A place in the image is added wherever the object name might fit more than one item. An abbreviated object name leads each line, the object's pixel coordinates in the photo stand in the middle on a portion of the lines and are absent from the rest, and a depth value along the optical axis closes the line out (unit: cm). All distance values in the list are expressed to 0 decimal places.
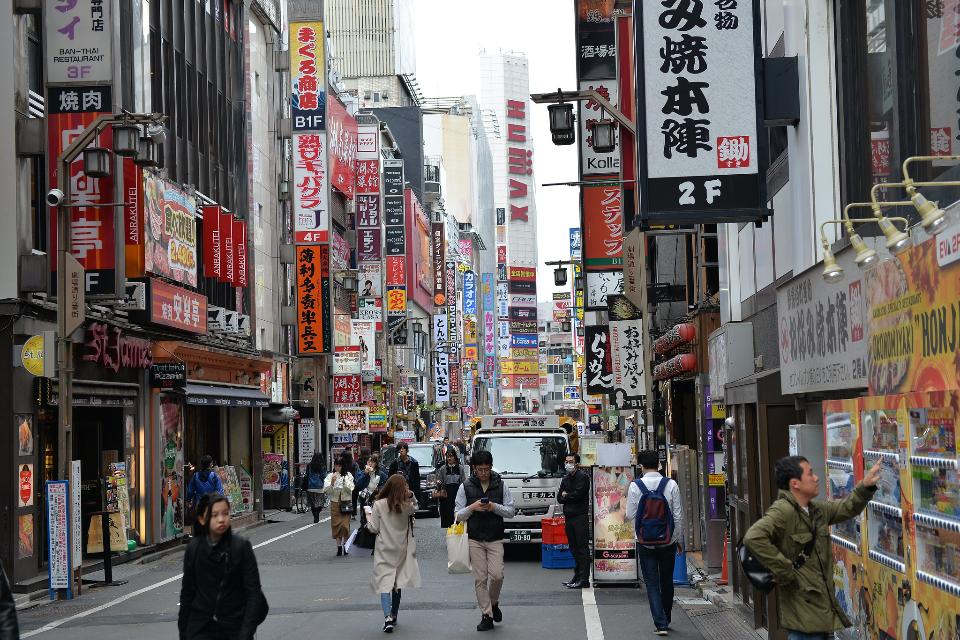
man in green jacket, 805
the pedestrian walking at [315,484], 3512
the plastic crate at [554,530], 2075
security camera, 2097
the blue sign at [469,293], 13862
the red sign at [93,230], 2281
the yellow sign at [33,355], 2109
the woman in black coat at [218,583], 845
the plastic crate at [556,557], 2123
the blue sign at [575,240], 8332
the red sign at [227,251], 3406
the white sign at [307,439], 4694
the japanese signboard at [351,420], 5062
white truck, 2322
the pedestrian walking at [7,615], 676
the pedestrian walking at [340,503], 2483
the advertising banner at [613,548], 1827
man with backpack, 1409
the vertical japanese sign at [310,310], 4681
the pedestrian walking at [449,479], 2606
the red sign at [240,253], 3459
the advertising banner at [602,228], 3391
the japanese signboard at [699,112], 1340
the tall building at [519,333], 13288
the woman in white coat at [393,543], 1473
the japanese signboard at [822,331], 1120
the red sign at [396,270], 8788
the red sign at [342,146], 6731
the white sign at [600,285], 3534
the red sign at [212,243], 3369
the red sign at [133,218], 2448
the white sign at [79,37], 2270
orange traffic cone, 1773
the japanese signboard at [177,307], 2611
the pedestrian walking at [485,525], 1472
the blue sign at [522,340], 14500
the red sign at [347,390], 5169
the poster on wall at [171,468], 2848
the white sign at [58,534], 1956
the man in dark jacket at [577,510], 1855
